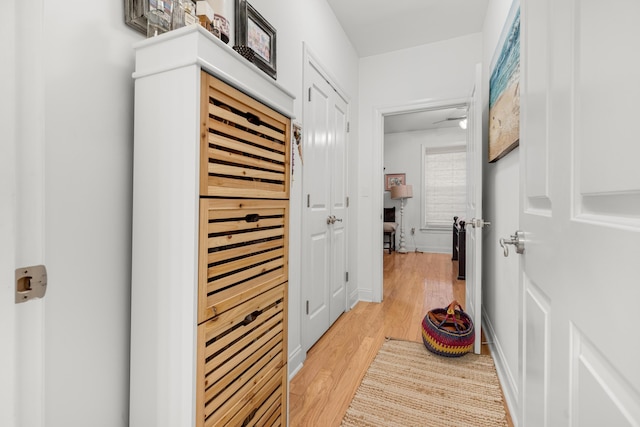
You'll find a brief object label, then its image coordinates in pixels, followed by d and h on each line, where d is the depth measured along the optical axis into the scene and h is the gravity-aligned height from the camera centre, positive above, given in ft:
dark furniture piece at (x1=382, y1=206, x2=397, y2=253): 21.43 -0.60
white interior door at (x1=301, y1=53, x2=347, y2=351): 6.98 +0.15
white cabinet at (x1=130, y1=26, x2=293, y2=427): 2.65 -0.16
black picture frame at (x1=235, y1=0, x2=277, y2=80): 4.60 +2.90
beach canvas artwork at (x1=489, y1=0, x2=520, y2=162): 4.90 +2.35
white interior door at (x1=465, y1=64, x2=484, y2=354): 6.91 +0.21
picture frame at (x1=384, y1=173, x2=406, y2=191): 22.04 +2.53
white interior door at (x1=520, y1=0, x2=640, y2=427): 1.24 +0.02
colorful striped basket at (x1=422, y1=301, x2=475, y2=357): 6.66 -2.65
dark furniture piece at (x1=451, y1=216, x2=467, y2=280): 13.93 -1.75
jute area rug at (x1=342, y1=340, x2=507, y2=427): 4.86 -3.25
